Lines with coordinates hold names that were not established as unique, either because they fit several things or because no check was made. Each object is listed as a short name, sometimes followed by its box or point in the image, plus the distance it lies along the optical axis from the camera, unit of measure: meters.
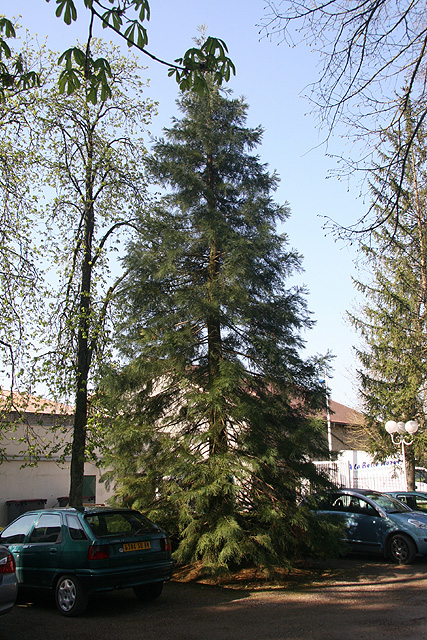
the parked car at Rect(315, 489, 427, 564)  12.48
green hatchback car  7.54
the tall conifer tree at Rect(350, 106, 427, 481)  22.47
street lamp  18.85
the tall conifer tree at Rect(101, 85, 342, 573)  10.07
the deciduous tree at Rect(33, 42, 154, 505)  12.14
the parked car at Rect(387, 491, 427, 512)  16.64
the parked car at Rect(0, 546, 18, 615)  6.44
